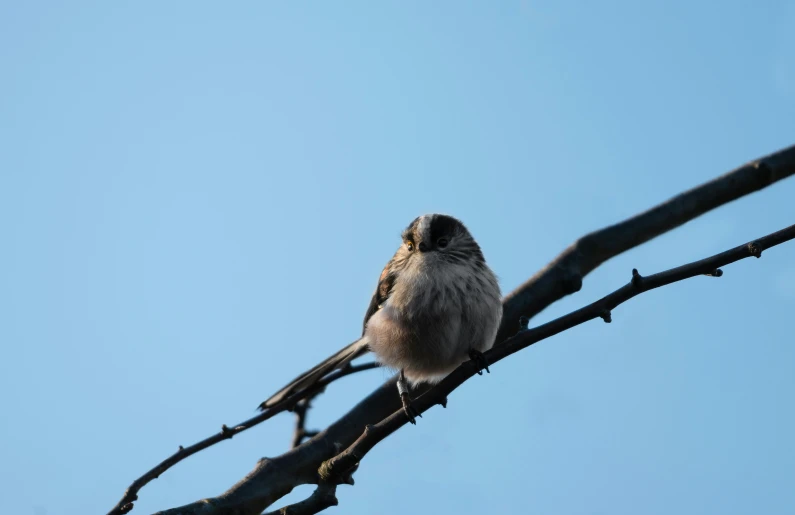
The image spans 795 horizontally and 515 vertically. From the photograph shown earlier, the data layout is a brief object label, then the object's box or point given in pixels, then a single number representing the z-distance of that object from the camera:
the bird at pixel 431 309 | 9.08
